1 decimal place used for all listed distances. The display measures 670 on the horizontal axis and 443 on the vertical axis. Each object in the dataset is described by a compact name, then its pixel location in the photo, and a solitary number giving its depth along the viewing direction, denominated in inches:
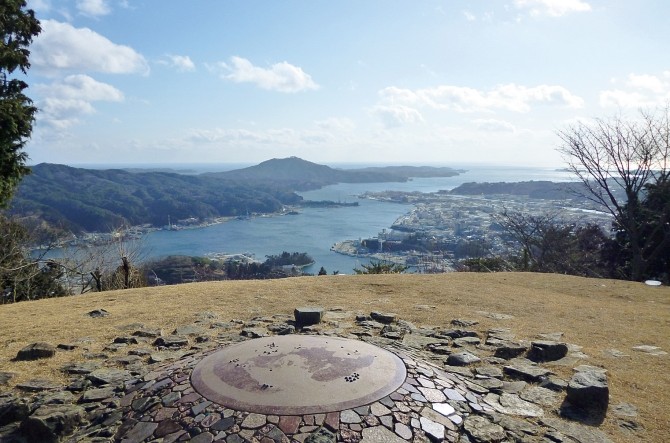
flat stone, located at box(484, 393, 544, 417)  150.1
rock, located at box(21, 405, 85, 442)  135.1
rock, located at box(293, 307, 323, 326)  258.8
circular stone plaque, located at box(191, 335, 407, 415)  130.6
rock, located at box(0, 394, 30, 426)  147.1
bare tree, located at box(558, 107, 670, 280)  570.3
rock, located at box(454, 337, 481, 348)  228.5
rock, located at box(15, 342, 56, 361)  207.0
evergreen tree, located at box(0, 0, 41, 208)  306.5
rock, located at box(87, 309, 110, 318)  288.5
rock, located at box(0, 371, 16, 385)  179.3
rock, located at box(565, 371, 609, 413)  154.2
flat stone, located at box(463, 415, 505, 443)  127.5
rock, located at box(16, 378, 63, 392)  173.7
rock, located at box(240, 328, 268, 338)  238.4
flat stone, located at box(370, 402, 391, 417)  128.6
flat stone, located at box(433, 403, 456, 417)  135.9
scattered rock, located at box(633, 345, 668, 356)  219.7
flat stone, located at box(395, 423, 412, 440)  121.1
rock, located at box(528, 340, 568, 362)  207.8
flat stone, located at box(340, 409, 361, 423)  124.4
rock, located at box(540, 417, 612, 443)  136.6
